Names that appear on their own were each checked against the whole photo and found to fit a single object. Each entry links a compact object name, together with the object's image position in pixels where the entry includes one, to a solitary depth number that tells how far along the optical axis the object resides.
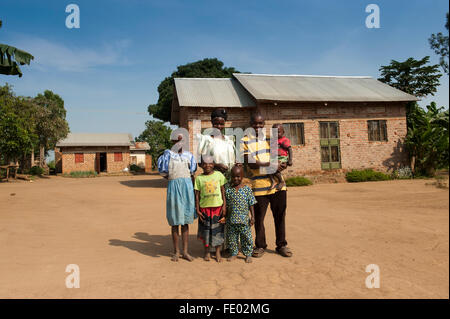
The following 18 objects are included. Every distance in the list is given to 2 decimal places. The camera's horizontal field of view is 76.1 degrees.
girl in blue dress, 3.61
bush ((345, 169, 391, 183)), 12.97
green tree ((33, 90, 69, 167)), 23.19
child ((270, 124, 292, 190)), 3.73
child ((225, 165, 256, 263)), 3.54
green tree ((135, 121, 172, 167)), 31.53
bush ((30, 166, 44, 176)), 22.79
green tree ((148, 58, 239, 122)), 23.78
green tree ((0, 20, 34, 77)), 9.42
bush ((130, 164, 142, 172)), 29.38
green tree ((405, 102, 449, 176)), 12.73
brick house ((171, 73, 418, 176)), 12.95
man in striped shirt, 3.66
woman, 3.72
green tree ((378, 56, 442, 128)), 18.47
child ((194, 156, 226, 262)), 3.58
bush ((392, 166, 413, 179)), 13.20
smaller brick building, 26.05
